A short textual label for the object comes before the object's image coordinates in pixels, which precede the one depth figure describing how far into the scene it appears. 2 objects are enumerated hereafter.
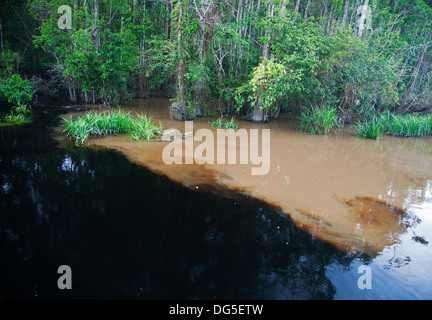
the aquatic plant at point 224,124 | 10.36
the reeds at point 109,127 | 8.21
